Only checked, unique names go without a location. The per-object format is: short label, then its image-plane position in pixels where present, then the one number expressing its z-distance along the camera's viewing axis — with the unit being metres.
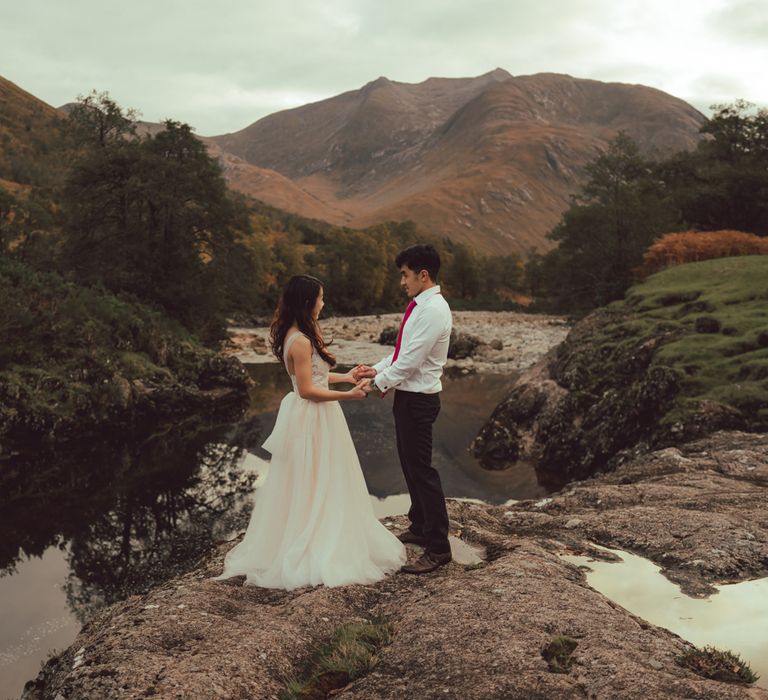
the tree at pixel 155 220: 34.00
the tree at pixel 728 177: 38.22
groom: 6.25
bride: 6.38
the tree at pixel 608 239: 43.31
